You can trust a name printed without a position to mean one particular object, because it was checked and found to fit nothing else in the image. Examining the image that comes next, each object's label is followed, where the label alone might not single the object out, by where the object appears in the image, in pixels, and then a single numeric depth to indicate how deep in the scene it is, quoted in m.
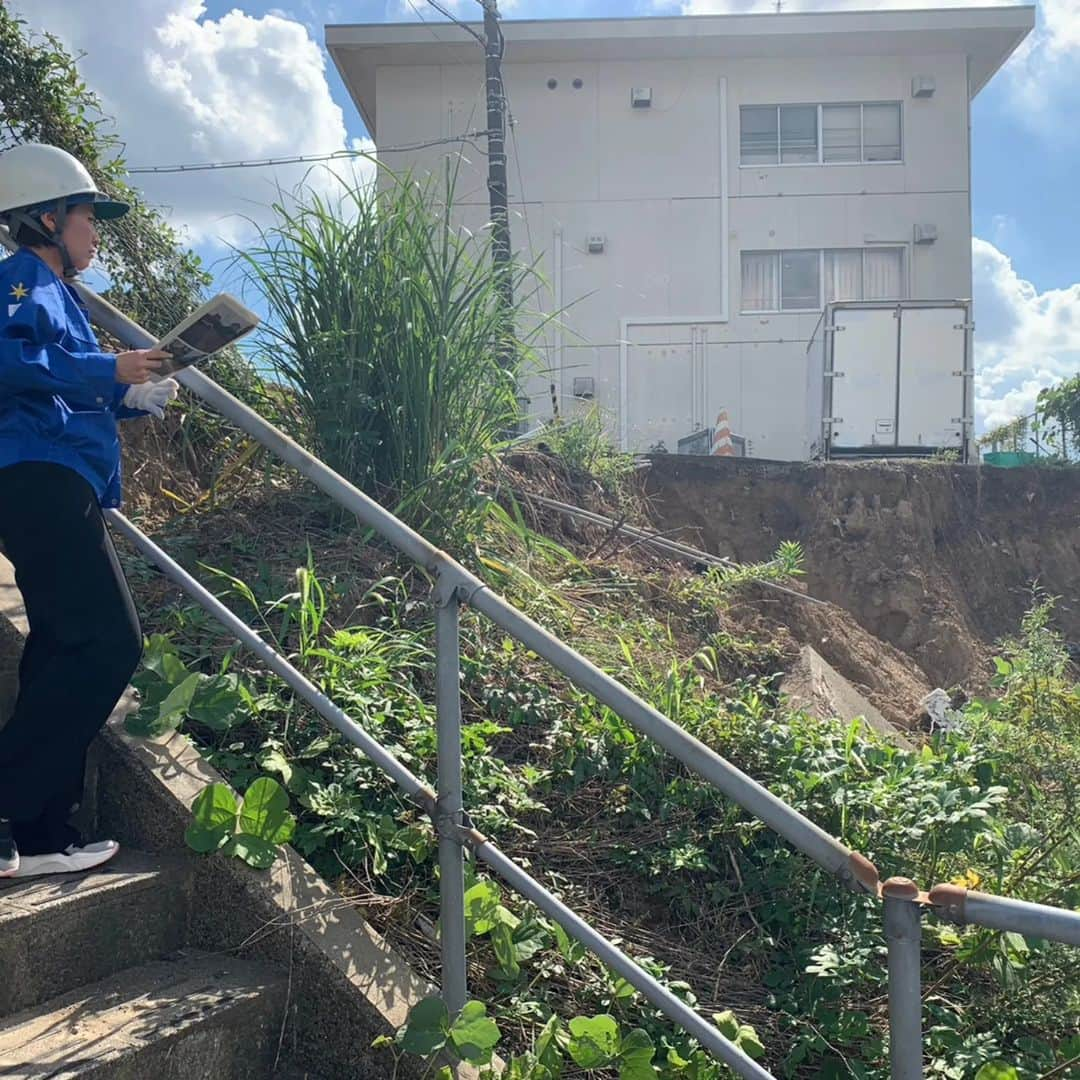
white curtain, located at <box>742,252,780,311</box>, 16.84
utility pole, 12.31
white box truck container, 12.09
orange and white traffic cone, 14.06
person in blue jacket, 2.27
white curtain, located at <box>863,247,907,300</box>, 16.86
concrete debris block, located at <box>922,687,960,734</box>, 5.29
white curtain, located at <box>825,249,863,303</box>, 16.89
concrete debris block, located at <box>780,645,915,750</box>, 4.68
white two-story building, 16.42
